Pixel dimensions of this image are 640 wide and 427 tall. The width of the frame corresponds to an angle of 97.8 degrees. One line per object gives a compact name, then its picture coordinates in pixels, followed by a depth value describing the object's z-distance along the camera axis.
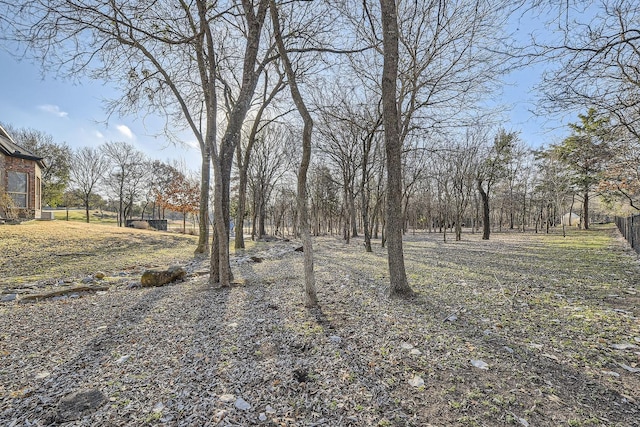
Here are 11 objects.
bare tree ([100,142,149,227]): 33.09
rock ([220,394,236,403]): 2.08
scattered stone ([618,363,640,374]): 2.36
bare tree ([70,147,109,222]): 31.98
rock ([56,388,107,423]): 1.92
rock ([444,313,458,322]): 3.53
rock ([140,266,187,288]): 6.07
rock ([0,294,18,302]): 4.95
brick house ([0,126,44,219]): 14.46
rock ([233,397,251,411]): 1.99
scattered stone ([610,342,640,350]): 2.72
